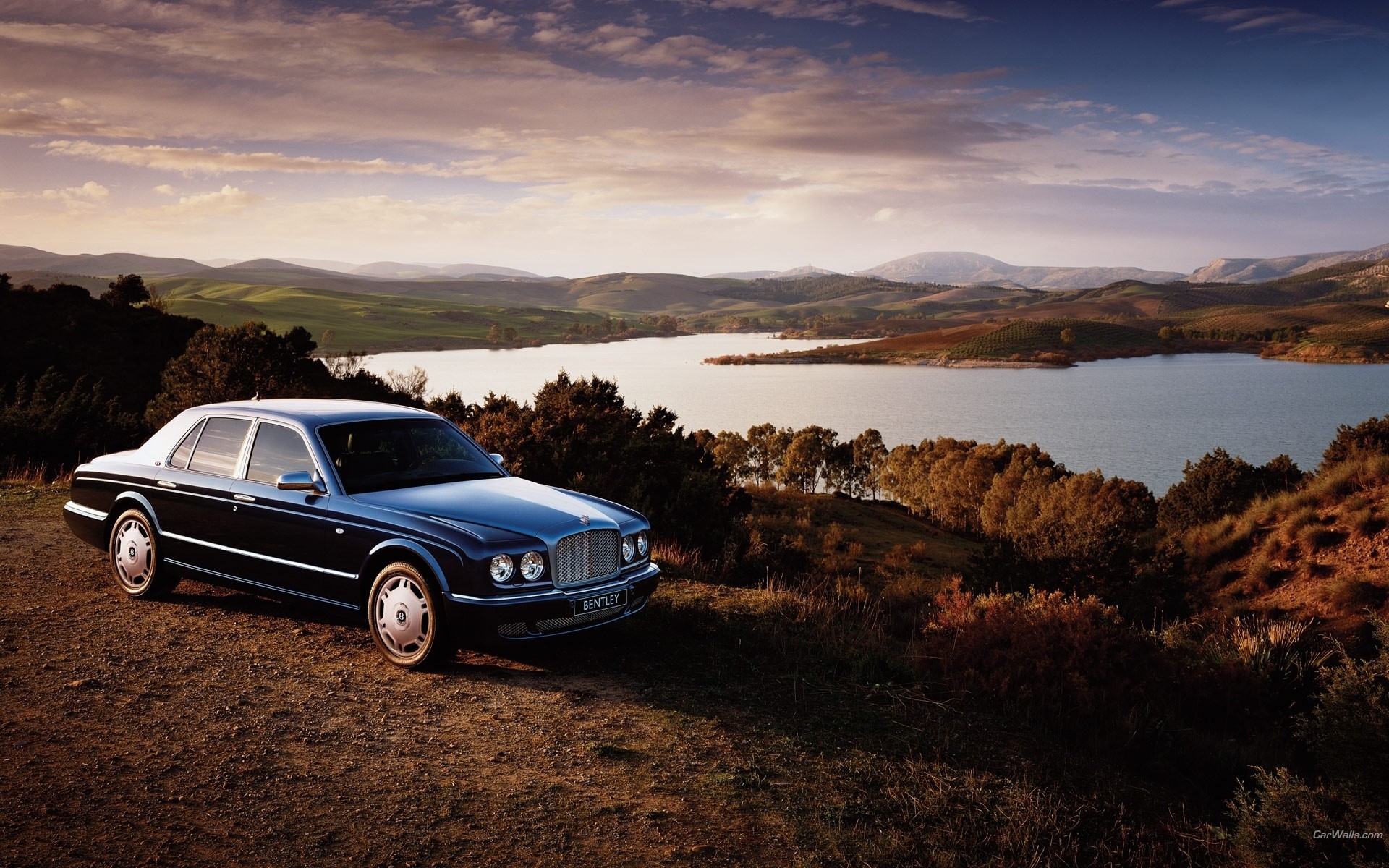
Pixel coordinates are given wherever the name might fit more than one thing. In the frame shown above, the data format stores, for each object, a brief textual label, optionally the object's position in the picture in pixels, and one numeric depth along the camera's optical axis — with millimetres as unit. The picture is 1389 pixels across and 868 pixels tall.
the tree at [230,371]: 25000
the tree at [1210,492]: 46938
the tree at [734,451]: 83188
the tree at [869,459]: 89250
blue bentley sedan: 6215
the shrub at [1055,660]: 6535
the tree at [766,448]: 88625
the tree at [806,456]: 85688
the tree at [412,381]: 55969
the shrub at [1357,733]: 4550
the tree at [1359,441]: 31594
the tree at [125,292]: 50062
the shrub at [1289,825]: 4312
